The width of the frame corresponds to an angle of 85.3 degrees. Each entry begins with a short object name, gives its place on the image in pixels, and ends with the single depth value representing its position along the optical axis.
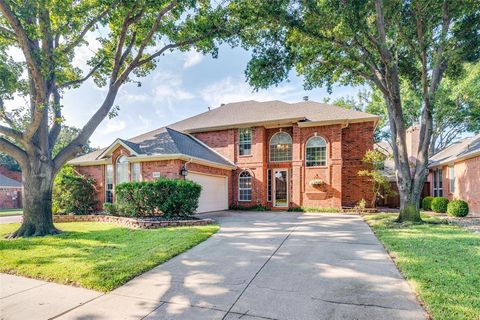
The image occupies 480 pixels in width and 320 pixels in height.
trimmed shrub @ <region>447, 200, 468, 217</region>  12.76
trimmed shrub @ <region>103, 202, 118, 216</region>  12.47
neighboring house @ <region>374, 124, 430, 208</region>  18.91
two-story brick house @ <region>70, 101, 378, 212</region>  14.26
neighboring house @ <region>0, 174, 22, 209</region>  27.59
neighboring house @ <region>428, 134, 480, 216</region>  13.28
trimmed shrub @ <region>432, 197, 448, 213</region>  14.77
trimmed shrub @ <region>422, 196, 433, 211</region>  16.41
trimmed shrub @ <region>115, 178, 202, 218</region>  10.71
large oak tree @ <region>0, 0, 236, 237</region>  8.25
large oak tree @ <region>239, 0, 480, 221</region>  9.02
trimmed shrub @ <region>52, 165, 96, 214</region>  14.04
